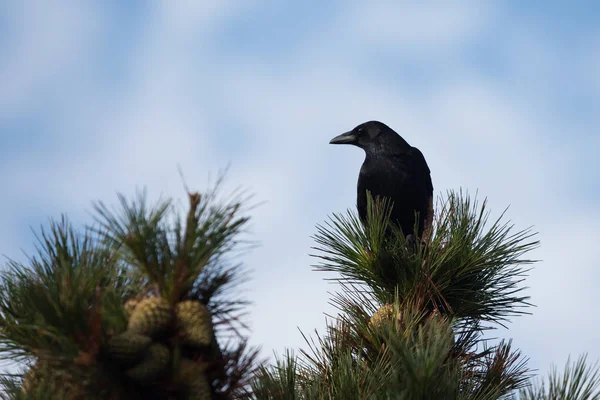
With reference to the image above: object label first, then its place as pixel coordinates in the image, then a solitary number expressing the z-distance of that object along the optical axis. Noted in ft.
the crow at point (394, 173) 38.65
